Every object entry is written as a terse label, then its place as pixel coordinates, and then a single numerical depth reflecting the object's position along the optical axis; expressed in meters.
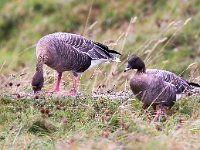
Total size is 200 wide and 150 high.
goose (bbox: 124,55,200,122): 19.20
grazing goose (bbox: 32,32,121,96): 21.33
